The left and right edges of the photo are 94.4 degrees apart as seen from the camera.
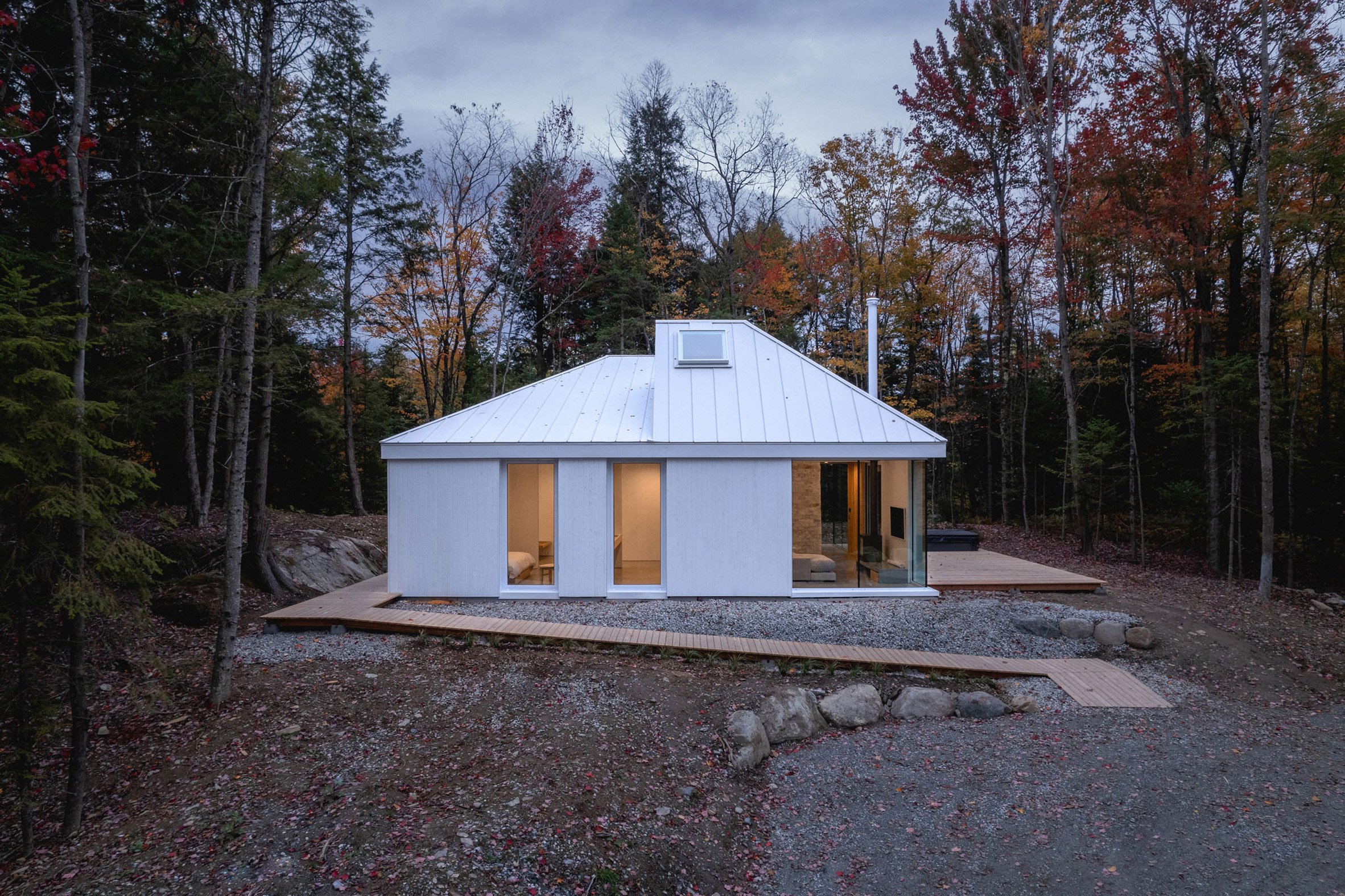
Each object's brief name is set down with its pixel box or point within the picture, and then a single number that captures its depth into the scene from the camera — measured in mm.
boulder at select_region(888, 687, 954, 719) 5806
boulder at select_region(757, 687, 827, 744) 5448
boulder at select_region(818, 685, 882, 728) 5691
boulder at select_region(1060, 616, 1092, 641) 7531
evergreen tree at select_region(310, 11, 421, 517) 14234
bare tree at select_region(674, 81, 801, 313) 17125
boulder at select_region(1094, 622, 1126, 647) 7383
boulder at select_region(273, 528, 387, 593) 9359
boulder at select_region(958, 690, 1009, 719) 5812
